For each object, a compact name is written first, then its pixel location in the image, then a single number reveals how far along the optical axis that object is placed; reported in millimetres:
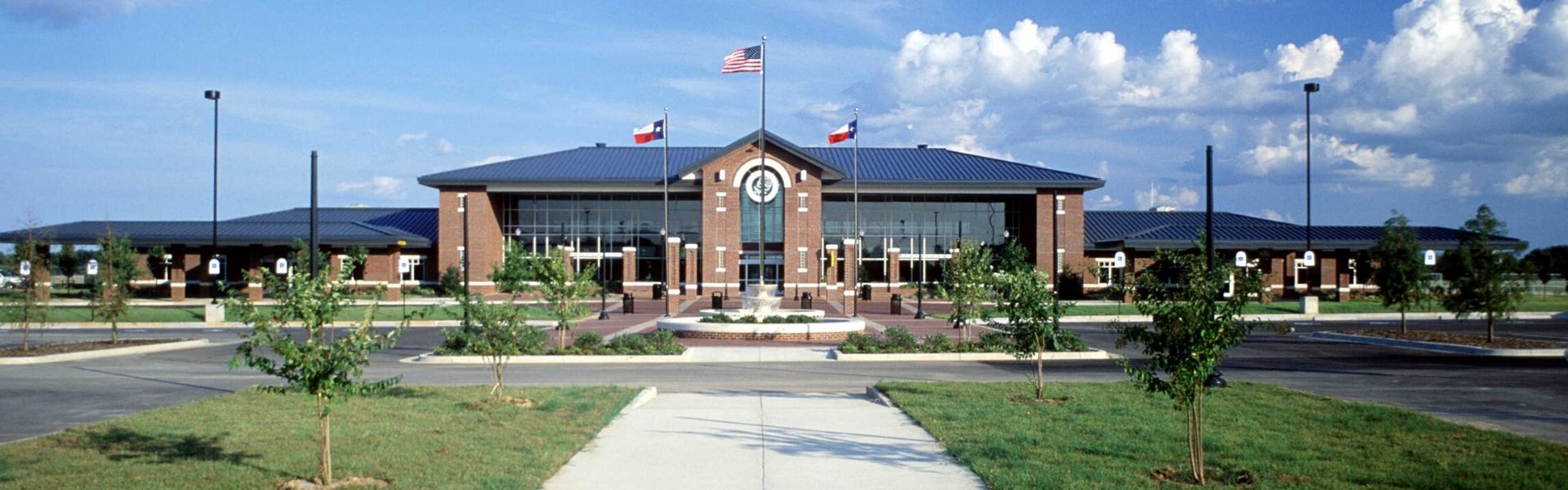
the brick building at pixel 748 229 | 58250
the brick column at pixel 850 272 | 53888
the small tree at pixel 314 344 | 8727
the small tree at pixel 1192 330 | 9312
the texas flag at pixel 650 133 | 40281
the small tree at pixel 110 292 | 28125
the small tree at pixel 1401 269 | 30469
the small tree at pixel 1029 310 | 15570
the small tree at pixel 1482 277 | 27000
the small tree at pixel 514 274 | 23578
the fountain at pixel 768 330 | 28906
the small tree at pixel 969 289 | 20875
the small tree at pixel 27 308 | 25141
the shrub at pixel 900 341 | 24500
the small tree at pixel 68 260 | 57969
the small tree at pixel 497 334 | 15398
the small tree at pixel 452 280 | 55281
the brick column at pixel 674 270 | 48156
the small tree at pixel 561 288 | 23609
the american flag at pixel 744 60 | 35438
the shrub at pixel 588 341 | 24094
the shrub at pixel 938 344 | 24469
